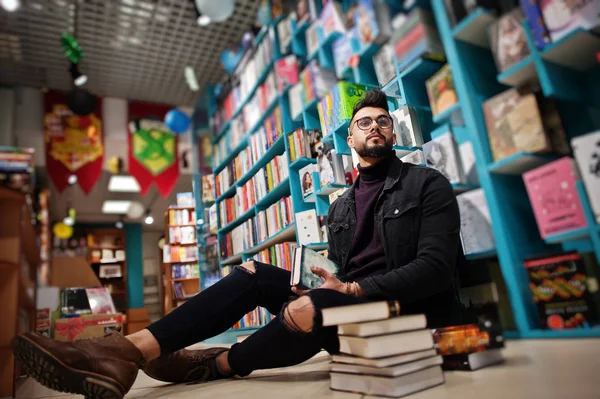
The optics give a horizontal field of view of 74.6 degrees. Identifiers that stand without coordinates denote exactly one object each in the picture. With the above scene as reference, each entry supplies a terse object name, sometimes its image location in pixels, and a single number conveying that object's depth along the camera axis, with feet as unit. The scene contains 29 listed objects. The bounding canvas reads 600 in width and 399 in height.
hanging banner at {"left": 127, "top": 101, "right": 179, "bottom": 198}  14.23
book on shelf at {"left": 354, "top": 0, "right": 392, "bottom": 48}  5.87
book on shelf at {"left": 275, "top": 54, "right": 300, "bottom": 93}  8.77
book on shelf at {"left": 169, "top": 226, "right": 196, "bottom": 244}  9.18
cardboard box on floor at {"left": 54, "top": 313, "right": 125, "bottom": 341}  8.90
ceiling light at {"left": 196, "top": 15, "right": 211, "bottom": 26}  10.42
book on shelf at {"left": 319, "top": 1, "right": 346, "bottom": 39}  7.45
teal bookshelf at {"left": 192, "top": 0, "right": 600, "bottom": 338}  3.52
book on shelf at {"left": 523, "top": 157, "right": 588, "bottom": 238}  3.46
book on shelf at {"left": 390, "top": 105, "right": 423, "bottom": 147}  4.99
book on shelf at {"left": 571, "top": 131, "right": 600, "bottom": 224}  3.20
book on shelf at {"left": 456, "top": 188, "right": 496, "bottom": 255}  4.36
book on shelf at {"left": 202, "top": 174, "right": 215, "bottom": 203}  9.94
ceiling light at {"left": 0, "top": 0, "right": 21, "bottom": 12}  9.94
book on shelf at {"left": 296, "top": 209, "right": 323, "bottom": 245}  7.50
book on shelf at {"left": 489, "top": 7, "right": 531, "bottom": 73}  4.04
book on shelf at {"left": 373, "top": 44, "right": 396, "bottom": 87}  5.42
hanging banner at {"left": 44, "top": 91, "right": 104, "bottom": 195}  14.40
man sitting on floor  3.21
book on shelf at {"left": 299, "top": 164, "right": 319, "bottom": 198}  7.35
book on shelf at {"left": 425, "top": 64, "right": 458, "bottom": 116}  4.74
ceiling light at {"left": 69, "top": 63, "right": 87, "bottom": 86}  13.04
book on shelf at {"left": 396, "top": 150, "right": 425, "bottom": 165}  4.92
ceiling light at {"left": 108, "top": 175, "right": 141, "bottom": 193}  15.28
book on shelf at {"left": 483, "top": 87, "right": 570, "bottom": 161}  3.76
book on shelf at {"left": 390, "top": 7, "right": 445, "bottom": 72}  4.96
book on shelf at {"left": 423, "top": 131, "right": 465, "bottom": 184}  4.70
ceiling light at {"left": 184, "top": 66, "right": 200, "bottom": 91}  12.37
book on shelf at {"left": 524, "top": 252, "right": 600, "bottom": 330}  3.42
